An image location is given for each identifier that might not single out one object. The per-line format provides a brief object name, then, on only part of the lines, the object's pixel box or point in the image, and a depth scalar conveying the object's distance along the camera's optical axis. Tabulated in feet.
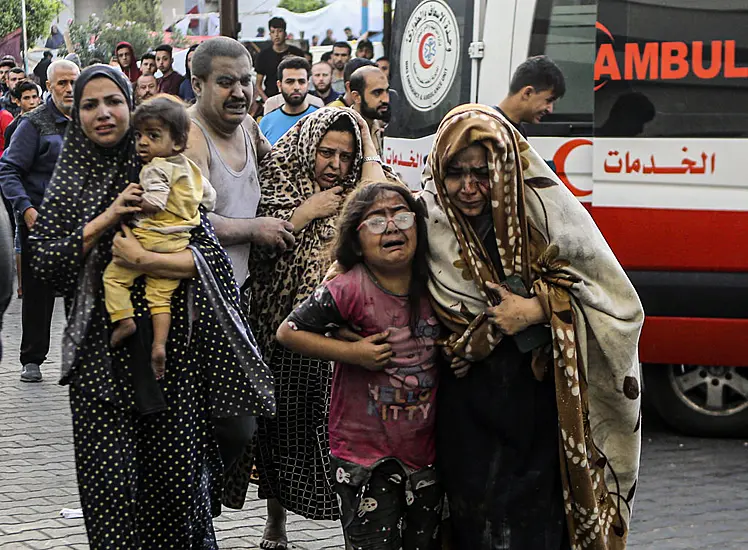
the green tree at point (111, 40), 95.86
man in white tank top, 15.56
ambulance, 21.27
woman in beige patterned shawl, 11.69
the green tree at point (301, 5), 174.09
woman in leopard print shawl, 15.74
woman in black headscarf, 13.34
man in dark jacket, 26.37
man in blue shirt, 30.60
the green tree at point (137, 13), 141.59
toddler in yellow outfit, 13.29
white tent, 92.53
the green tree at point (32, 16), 130.52
